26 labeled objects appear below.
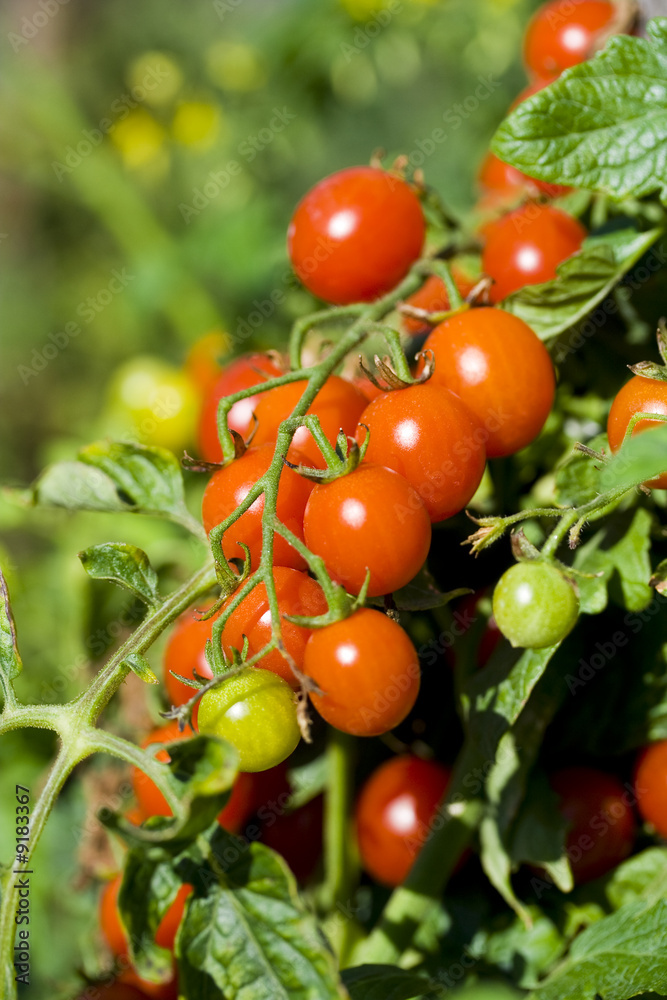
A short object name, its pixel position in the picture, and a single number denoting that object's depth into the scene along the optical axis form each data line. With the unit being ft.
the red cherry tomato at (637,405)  1.83
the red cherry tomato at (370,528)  1.80
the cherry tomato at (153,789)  1.99
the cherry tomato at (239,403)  2.05
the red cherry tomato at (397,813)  2.10
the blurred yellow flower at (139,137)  4.66
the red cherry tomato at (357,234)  2.05
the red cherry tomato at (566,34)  2.27
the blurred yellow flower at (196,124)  4.47
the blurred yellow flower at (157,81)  4.51
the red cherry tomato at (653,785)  2.03
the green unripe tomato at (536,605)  1.79
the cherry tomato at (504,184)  2.14
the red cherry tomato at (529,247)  2.04
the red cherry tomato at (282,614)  1.83
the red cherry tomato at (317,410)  1.91
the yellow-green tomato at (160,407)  2.73
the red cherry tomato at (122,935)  2.00
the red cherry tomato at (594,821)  2.06
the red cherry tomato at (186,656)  1.93
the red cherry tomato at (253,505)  1.86
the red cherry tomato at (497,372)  1.90
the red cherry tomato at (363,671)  1.78
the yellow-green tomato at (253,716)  1.78
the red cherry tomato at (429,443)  1.84
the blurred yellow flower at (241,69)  4.28
